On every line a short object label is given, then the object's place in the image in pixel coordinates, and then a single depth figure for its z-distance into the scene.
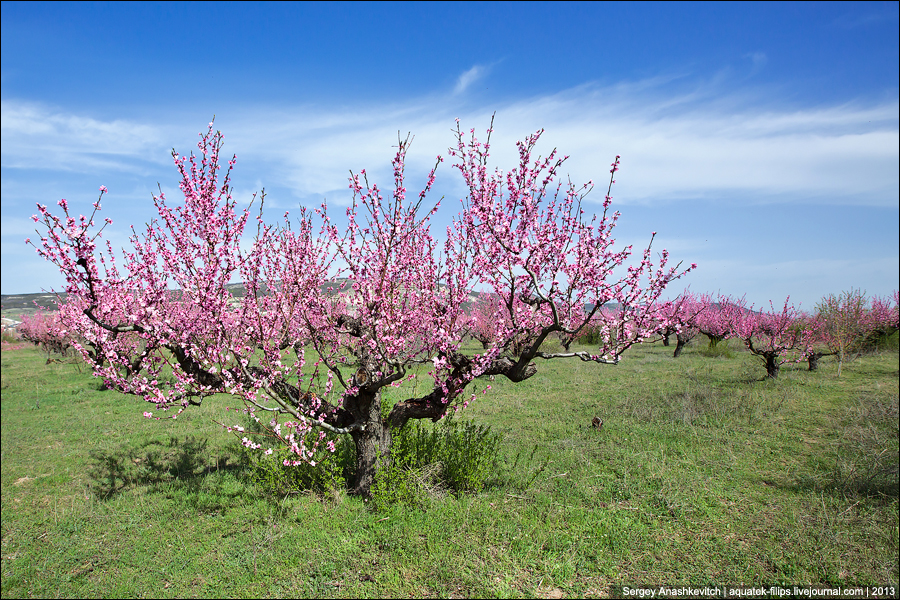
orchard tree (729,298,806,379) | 15.98
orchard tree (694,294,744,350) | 23.72
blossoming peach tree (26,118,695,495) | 5.77
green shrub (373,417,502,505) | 6.47
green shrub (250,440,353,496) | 6.75
